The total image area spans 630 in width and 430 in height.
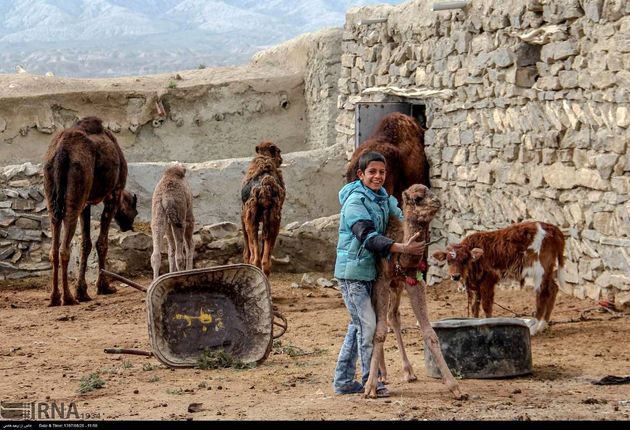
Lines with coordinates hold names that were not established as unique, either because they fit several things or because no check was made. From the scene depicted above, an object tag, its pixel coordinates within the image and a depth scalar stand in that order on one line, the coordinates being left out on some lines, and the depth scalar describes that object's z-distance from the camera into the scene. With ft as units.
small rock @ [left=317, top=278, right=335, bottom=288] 48.70
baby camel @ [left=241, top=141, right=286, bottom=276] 43.09
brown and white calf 34.68
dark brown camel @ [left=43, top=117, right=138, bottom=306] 45.14
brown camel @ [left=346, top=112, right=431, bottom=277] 45.52
